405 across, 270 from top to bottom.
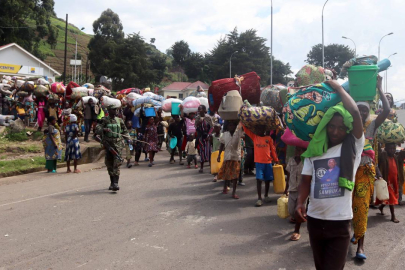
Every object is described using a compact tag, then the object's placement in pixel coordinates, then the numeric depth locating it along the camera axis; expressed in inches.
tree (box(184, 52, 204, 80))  2768.0
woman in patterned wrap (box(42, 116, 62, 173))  396.8
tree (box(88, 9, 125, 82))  1931.5
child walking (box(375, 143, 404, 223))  248.5
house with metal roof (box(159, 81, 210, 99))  2276.6
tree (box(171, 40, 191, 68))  3218.5
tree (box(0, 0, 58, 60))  1390.3
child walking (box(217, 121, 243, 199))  295.1
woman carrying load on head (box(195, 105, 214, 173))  415.2
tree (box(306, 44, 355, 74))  2591.0
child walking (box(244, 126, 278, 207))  267.4
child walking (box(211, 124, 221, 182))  381.7
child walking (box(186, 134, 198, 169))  429.4
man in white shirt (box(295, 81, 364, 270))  118.0
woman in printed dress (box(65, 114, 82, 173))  397.1
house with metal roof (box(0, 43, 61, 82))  1378.0
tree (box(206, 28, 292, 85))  2101.4
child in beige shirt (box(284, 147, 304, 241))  215.4
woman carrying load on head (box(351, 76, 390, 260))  173.2
